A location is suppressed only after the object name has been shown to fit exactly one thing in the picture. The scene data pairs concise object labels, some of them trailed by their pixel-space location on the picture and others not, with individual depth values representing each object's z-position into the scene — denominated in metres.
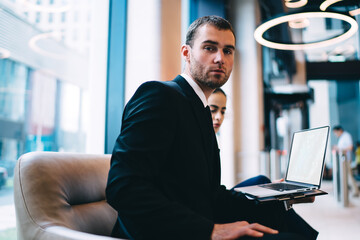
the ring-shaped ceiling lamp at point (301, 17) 4.07
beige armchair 1.06
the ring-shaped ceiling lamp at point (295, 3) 4.46
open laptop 1.36
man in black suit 0.86
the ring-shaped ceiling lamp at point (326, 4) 3.79
